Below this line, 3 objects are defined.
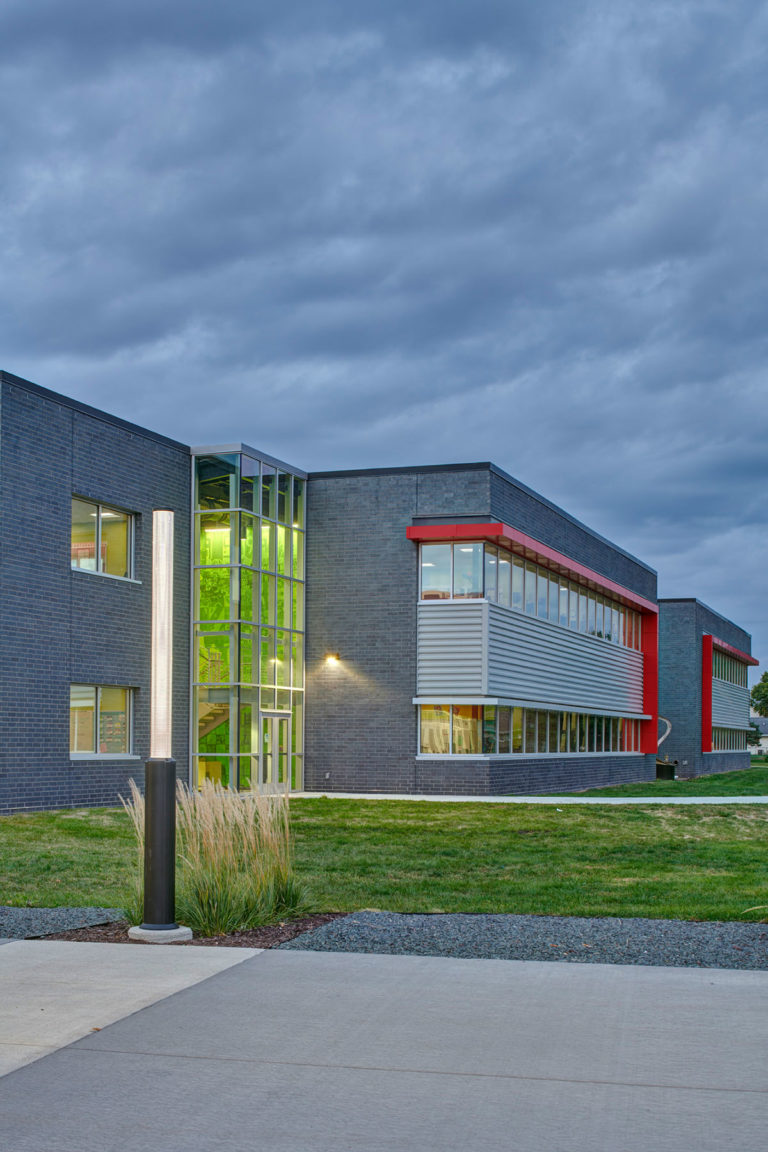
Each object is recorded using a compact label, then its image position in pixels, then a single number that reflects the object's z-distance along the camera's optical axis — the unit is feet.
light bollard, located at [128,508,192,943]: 27.30
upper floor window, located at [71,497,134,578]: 73.67
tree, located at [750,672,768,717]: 470.80
